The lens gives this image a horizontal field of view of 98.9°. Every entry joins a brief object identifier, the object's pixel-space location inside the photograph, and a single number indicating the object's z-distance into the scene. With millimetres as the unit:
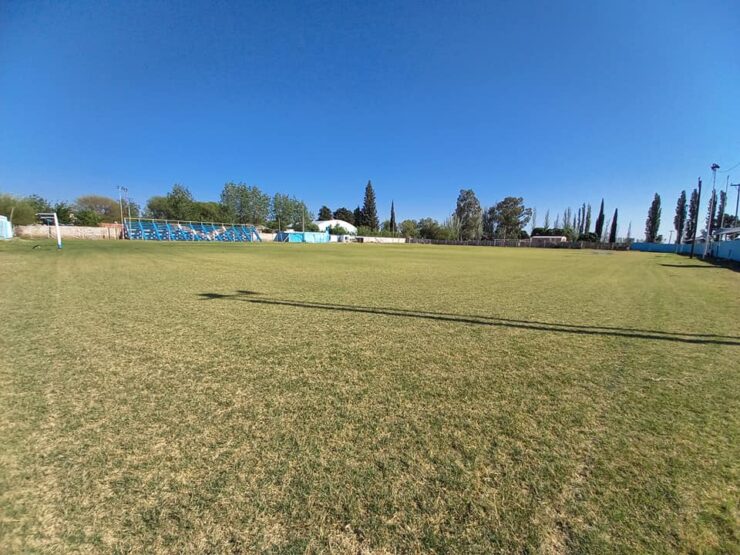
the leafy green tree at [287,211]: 82062
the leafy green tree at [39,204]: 55234
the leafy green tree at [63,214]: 57700
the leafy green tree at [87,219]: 59750
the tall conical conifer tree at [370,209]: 106312
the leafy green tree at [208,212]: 72062
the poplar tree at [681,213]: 82062
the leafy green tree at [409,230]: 109750
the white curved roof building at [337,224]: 93431
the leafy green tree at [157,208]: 73994
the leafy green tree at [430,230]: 105000
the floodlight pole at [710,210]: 27912
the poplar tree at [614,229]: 86562
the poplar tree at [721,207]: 50469
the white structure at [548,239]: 81656
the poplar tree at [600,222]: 89188
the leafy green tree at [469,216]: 101375
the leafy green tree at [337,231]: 88812
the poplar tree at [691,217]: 80188
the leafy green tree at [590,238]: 84062
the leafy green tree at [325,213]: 123050
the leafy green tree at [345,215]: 123875
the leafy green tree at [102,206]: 80688
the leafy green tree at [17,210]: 46000
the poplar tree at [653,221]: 88562
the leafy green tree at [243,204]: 74562
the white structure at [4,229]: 29959
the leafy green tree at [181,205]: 69125
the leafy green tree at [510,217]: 97438
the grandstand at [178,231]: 44250
